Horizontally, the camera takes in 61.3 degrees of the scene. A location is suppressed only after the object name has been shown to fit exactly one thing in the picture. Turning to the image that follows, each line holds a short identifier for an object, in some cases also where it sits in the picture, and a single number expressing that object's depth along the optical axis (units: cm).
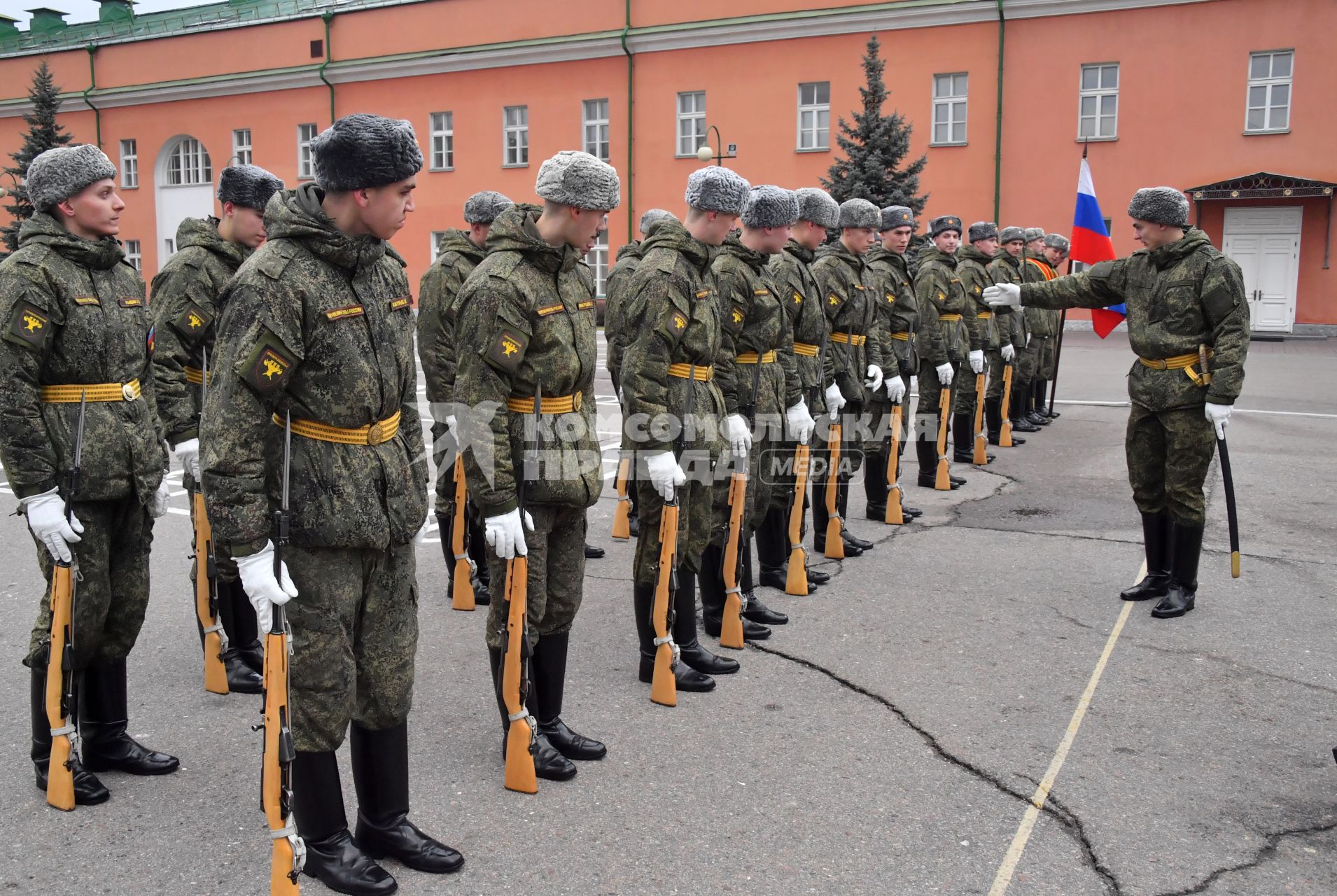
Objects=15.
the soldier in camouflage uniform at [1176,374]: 654
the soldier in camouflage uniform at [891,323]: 895
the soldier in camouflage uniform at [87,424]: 406
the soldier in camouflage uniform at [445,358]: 694
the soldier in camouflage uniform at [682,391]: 505
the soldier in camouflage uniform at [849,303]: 792
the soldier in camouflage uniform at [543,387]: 411
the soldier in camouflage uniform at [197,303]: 527
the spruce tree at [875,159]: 2328
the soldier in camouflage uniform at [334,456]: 322
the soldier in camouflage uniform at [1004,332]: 1258
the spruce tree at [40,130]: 3494
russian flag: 1198
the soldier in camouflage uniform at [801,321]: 691
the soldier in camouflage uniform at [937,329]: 1049
